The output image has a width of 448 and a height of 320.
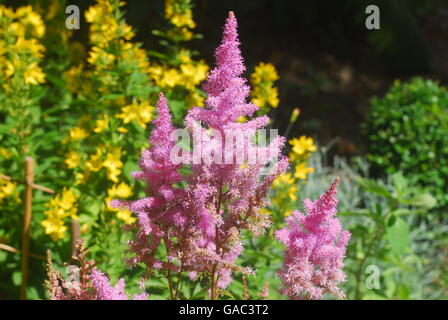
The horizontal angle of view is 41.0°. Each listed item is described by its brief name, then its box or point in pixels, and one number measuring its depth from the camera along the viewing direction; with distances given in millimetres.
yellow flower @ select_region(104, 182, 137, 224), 2217
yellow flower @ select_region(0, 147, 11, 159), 2609
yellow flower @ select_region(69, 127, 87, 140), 2600
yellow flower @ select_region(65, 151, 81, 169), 2562
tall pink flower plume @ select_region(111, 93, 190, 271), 1172
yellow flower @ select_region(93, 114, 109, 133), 2476
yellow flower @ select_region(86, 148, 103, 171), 2402
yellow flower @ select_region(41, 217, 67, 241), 2298
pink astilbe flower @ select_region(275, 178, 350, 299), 1207
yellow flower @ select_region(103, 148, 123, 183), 2328
